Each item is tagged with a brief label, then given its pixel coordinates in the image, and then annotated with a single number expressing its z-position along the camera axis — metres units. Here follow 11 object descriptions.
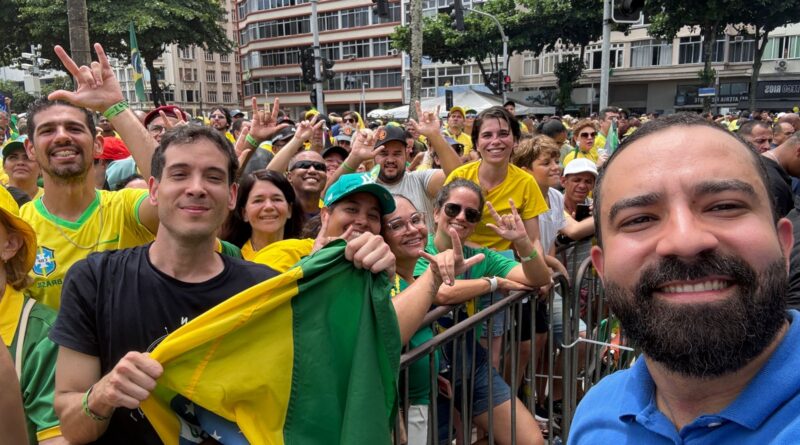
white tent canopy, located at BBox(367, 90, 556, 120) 29.88
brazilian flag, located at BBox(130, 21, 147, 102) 9.44
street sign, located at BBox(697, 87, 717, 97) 31.11
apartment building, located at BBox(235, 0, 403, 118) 55.25
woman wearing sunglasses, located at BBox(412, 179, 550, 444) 2.94
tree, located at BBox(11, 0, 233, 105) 28.69
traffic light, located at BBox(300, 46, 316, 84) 18.08
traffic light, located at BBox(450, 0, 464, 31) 15.73
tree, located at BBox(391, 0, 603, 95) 36.19
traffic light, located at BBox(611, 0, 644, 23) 9.57
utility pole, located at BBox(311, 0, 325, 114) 18.55
